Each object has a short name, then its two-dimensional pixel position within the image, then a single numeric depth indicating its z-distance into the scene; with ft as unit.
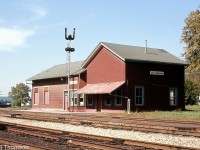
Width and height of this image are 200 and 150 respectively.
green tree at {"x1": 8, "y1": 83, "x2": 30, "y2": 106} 257.01
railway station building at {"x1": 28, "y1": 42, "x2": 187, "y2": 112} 100.68
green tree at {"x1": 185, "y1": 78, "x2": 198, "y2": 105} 161.89
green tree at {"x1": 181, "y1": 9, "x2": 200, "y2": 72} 129.90
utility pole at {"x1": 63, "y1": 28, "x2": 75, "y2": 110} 124.67
